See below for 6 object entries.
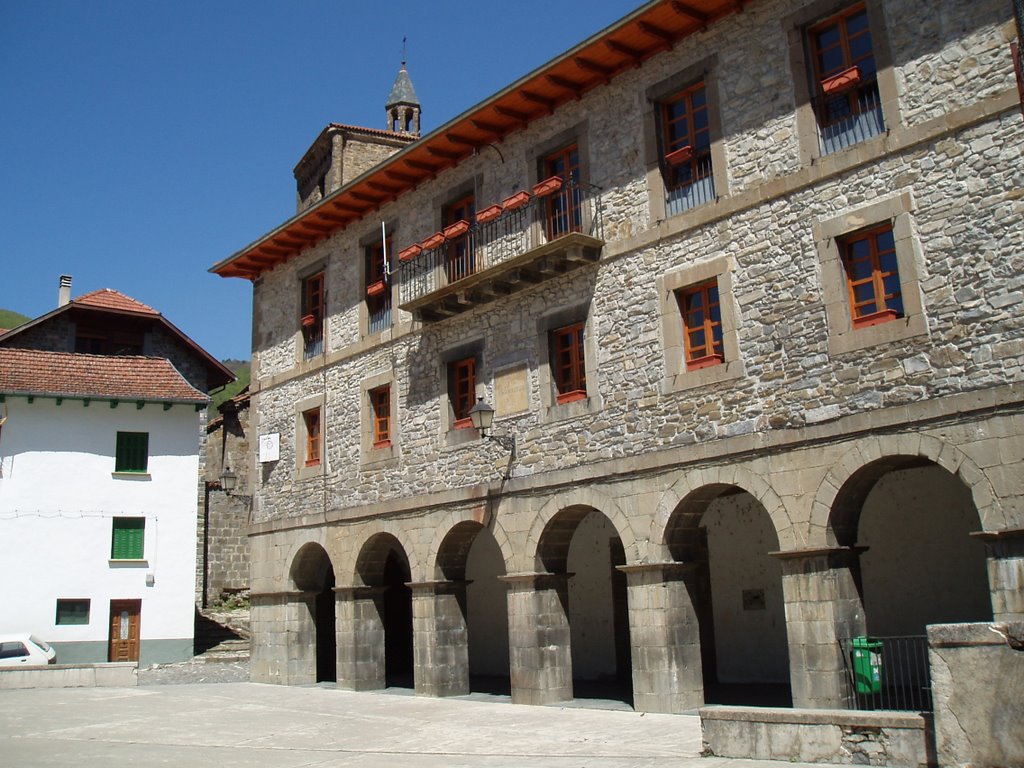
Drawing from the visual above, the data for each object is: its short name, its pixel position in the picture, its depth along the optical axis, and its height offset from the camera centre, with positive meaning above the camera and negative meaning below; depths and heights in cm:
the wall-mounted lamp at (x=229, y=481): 2952 +410
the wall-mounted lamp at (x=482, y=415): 1504 +285
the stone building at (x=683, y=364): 1091 +314
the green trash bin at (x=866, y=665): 1106 -75
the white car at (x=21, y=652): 2172 -46
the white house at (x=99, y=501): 2466 +312
